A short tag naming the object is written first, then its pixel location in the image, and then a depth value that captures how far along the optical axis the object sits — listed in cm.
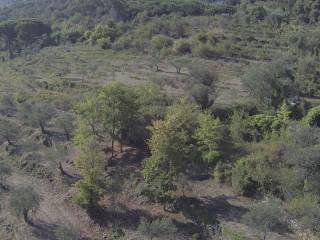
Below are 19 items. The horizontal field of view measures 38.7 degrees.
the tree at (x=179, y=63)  5725
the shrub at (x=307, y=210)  2747
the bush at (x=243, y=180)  3325
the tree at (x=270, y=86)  4238
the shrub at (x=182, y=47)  6689
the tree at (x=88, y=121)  3819
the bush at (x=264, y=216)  2714
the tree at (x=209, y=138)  3566
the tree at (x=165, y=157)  3231
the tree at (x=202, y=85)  4222
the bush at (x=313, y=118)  3881
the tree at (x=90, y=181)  3206
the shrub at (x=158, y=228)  2820
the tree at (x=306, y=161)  3089
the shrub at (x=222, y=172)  3475
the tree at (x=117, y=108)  3719
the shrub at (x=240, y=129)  3794
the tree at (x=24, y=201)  3106
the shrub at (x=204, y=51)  6500
